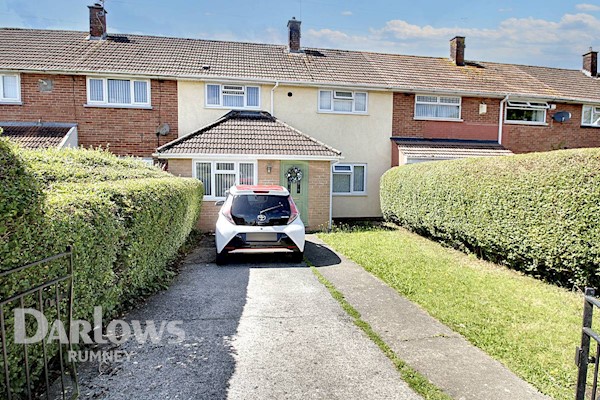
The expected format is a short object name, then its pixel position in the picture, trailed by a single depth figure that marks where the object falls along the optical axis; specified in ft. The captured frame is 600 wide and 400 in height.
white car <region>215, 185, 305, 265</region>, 23.88
